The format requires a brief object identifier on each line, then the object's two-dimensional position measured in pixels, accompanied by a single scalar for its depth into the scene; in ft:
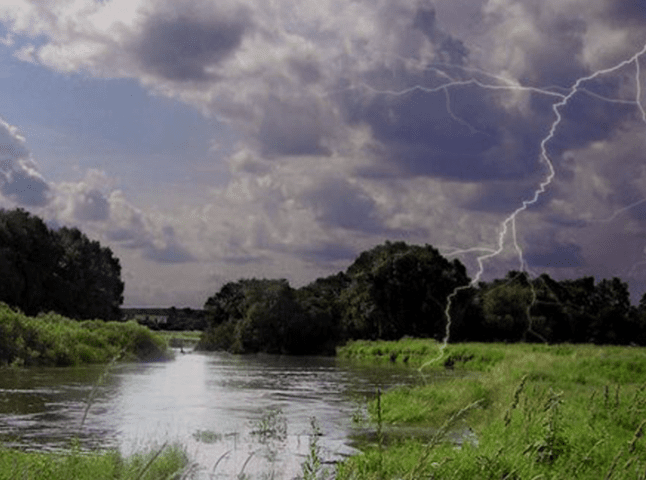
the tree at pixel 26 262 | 255.50
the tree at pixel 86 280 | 302.04
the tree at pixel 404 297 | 281.95
